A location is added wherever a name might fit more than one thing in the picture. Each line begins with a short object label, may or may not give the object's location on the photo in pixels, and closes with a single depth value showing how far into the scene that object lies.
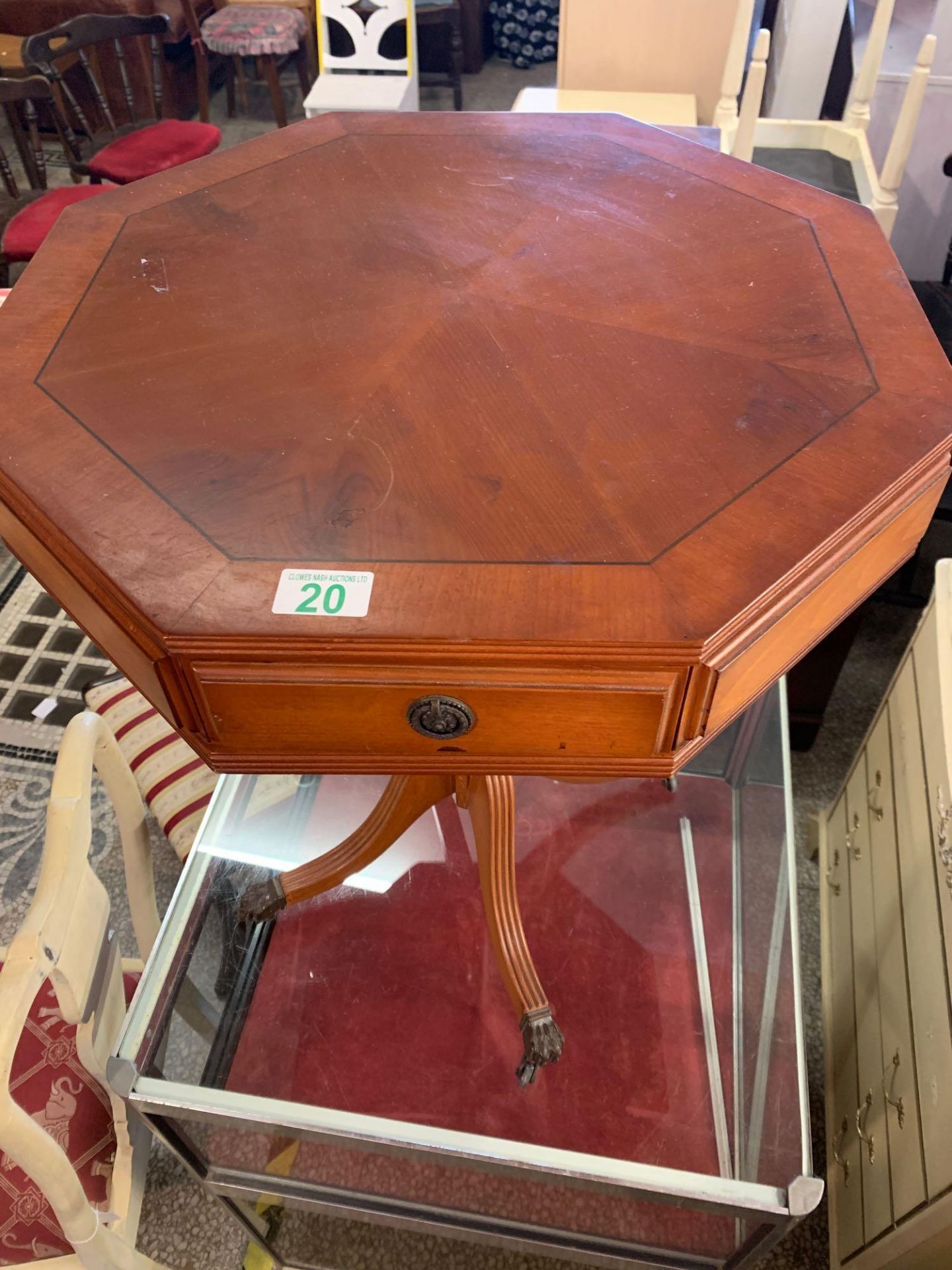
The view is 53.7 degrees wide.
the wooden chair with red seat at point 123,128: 2.57
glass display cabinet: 0.96
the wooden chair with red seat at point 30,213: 2.41
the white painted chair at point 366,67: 3.11
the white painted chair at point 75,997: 0.77
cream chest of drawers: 0.99
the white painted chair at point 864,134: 1.73
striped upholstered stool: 1.43
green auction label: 0.65
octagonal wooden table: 0.66
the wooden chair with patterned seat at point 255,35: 3.50
